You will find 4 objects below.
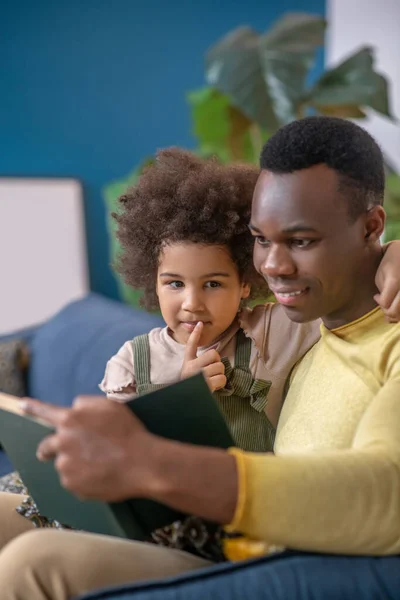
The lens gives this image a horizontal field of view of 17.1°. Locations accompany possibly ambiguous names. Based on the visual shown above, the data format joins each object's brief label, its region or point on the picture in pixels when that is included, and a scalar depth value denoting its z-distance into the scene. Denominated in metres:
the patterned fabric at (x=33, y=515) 1.70
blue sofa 1.44
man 1.39
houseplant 2.78
